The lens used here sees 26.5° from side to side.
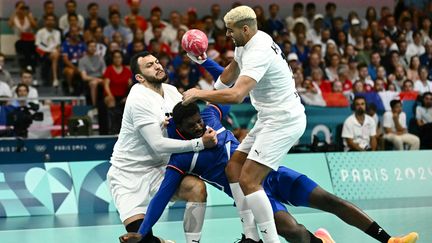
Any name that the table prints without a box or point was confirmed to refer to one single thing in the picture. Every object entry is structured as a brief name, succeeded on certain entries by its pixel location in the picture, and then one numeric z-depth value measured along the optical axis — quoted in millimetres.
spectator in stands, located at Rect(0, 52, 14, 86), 15500
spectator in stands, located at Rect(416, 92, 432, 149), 15680
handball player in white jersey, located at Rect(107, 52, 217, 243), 7766
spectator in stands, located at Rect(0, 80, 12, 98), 15011
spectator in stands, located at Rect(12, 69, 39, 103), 15155
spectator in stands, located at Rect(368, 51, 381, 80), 17833
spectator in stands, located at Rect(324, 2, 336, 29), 19856
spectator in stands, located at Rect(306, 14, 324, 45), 18828
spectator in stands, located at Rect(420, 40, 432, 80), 18583
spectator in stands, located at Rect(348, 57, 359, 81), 17500
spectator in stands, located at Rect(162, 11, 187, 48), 17578
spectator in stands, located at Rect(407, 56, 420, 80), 17689
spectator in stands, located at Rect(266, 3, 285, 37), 18547
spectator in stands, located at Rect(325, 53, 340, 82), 17328
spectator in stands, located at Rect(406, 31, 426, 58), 19016
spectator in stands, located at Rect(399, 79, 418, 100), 16141
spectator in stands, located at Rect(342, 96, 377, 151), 15117
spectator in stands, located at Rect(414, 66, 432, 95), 16969
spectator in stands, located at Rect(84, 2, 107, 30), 17672
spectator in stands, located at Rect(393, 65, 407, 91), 17344
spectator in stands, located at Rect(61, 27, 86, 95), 16359
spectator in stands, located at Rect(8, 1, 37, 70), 17125
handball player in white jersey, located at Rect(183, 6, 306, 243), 7375
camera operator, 14047
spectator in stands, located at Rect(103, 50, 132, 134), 15609
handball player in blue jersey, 7617
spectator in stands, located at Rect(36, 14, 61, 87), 16764
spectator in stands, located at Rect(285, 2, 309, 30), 19219
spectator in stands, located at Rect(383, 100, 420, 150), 15516
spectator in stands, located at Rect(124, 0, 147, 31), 17734
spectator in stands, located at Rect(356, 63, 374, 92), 17062
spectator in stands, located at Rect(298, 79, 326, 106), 15211
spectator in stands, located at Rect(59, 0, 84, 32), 17500
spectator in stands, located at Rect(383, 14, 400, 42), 19438
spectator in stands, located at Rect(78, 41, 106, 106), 16359
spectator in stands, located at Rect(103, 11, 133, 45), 17422
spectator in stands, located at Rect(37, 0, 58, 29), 17359
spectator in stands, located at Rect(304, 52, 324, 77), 17125
